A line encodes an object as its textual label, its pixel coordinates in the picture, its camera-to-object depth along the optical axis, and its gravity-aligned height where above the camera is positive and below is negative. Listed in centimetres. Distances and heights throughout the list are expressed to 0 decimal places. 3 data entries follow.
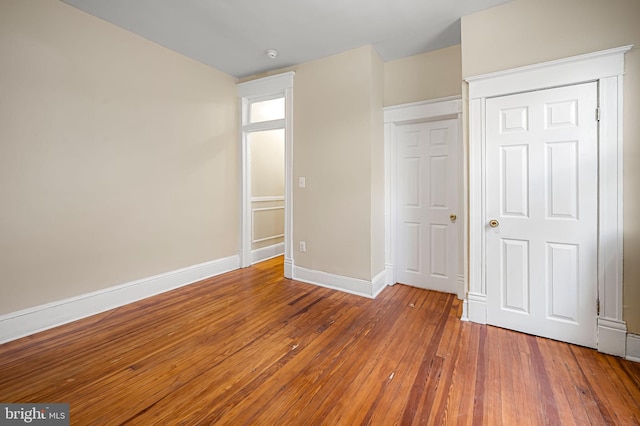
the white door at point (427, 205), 328 +6
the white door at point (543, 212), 216 -2
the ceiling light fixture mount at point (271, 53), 336 +188
